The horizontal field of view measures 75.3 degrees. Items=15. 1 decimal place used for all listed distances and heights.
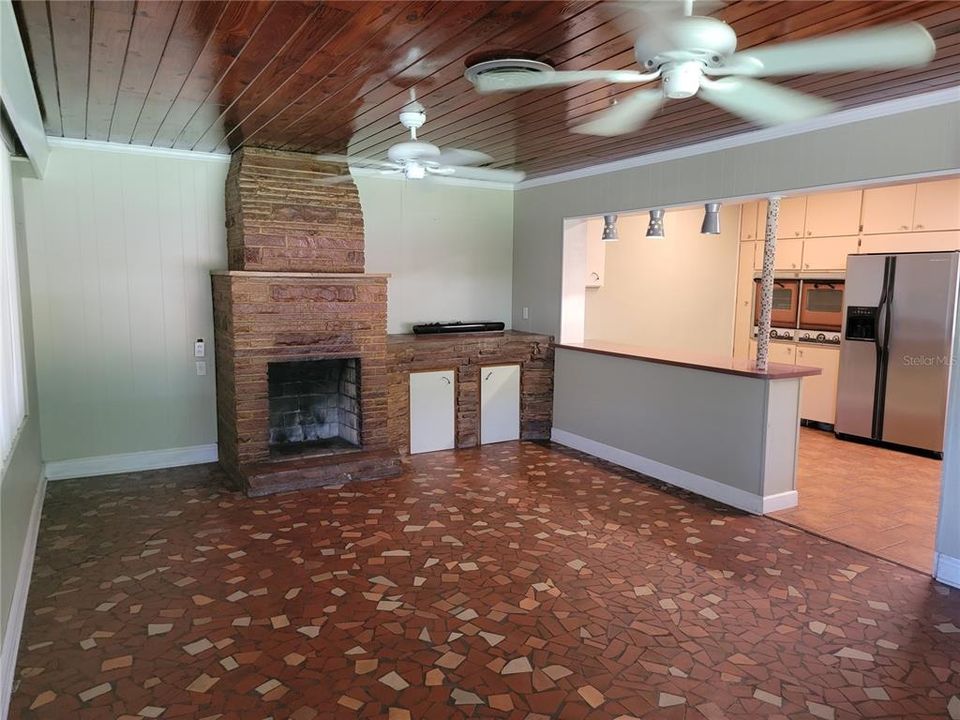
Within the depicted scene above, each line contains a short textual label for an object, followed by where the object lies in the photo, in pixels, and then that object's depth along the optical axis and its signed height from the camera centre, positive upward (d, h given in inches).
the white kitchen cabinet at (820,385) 232.5 -32.8
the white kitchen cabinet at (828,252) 225.0 +17.2
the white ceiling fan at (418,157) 129.2 +29.7
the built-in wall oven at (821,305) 231.3 -2.4
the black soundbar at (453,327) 216.5 -11.6
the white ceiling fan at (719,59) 68.0 +28.5
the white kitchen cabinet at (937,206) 195.9 +29.9
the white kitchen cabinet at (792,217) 238.1 +31.3
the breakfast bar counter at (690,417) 153.8 -33.7
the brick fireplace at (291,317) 167.9 -6.7
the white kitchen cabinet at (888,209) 206.8 +30.5
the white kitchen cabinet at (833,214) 221.5 +30.7
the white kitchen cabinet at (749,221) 259.4 +32.0
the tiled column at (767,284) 155.6 +3.5
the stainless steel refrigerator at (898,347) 198.2 -15.9
